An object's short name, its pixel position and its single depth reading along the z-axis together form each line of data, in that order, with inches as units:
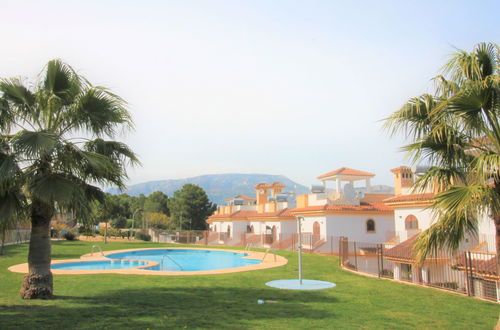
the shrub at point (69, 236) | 1674.0
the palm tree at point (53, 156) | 358.3
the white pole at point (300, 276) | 561.3
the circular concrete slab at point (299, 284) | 530.0
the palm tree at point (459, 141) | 251.8
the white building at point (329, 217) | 1188.5
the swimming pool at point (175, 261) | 929.6
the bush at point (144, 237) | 1957.4
